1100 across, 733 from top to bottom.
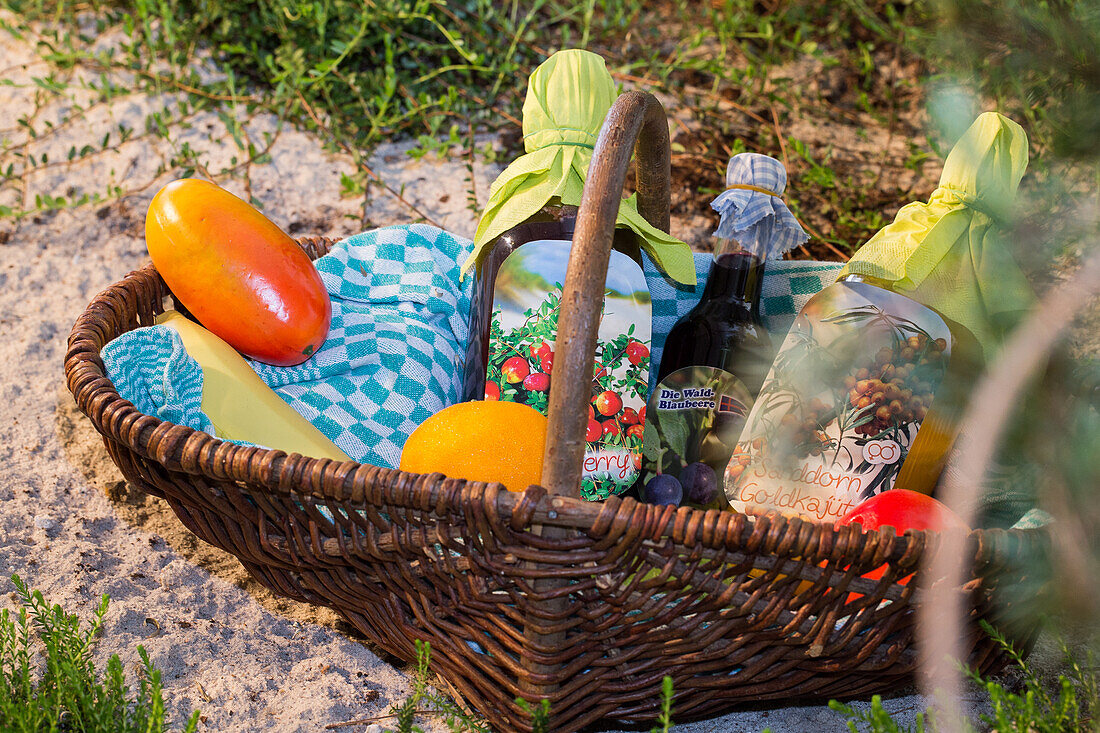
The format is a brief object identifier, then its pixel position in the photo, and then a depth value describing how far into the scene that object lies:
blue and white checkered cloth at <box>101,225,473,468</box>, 0.85
